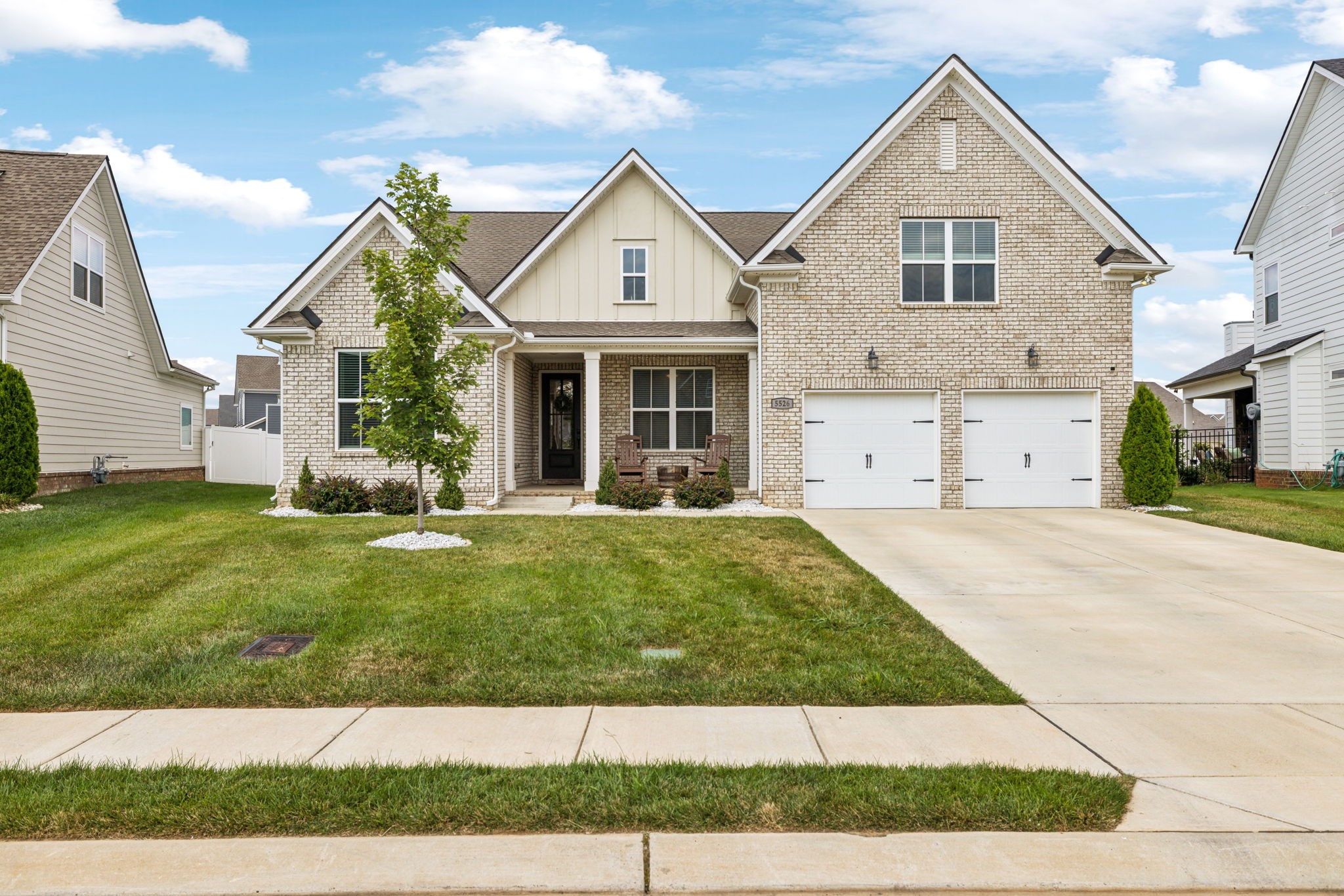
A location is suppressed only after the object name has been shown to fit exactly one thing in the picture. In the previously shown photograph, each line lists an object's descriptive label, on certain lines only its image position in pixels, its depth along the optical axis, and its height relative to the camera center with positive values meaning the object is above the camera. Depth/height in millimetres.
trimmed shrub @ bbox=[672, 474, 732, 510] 15172 -803
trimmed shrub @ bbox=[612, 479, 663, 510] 15172 -845
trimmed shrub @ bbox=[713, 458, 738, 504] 15422 -546
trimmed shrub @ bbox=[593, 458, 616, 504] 15500 -616
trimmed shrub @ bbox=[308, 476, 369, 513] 14656 -832
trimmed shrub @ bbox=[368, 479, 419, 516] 14586 -846
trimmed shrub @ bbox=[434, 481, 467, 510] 14852 -852
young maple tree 10422 +1344
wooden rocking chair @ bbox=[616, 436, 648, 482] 16688 -173
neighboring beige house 16688 +2917
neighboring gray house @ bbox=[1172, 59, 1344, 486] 18312 +3841
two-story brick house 15359 +2266
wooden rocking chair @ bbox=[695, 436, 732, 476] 17188 -6
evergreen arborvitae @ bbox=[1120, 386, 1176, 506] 14844 -45
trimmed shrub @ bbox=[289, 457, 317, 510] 15039 -730
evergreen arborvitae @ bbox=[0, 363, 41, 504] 14070 +202
